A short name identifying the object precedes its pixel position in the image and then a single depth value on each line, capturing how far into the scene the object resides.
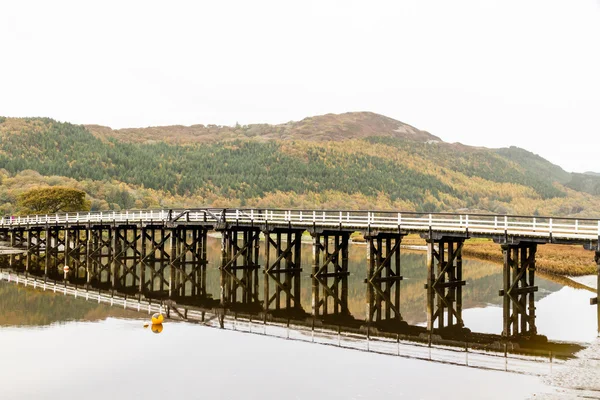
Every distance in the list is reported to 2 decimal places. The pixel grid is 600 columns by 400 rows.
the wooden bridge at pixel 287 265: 29.61
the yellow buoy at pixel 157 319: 26.92
